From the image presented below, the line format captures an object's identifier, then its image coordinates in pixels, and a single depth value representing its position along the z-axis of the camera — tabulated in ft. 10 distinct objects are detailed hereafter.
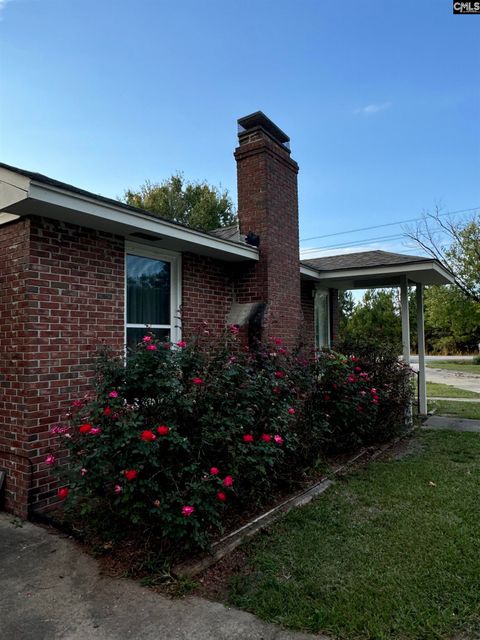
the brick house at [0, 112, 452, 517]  12.13
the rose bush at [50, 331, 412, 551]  9.25
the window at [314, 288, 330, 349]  29.58
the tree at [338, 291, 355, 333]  53.06
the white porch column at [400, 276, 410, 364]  25.66
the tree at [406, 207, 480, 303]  83.97
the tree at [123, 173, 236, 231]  88.79
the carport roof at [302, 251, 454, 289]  23.93
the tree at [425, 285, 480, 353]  90.17
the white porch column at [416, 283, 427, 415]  29.01
